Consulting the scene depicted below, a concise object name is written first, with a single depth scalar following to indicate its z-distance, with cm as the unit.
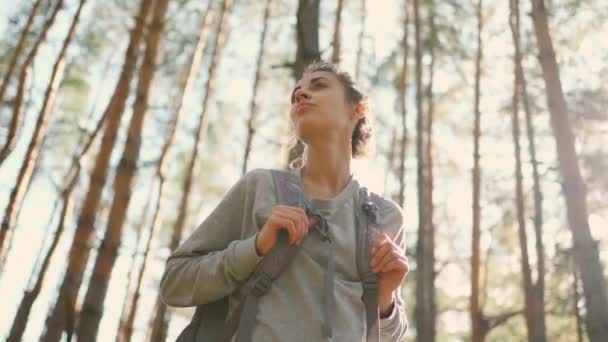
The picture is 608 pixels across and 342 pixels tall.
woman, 135
